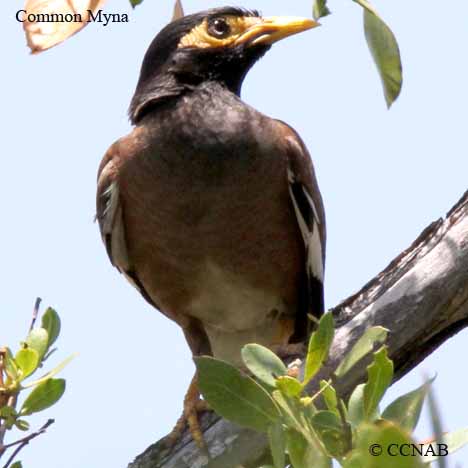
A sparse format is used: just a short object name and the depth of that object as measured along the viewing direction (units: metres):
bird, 7.91
